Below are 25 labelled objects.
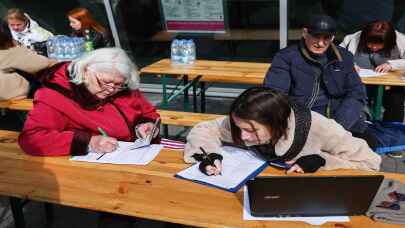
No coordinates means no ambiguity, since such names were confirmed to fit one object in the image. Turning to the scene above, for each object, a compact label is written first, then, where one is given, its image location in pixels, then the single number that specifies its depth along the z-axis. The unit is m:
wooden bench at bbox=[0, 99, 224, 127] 3.63
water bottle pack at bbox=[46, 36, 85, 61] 5.40
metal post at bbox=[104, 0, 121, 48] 6.67
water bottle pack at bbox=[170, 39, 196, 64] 5.05
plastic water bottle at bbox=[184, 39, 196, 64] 5.06
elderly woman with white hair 2.20
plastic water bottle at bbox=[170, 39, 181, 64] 5.05
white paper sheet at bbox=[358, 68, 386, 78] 4.05
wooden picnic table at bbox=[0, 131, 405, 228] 1.59
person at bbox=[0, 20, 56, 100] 4.02
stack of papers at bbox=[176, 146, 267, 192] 1.83
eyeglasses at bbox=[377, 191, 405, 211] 1.61
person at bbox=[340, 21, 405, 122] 4.28
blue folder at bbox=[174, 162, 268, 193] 1.78
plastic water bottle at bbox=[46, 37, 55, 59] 5.63
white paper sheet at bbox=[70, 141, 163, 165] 2.11
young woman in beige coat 1.84
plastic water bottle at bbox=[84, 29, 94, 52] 5.64
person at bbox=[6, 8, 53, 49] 6.26
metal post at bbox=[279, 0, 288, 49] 5.66
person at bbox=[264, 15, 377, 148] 3.11
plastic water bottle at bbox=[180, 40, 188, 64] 5.04
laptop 1.46
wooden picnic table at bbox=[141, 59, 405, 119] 3.94
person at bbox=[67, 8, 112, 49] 5.86
